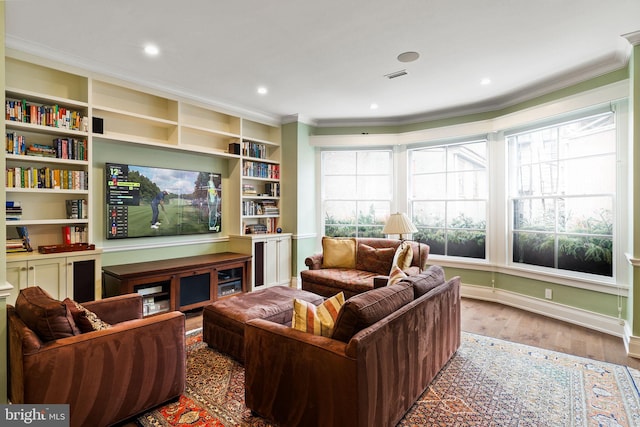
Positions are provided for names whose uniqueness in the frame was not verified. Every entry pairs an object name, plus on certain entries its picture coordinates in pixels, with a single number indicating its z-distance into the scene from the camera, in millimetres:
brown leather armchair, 1671
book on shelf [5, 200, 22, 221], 2920
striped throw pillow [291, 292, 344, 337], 1818
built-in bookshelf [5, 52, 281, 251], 2978
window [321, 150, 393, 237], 5457
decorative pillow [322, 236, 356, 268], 4520
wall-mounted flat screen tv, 3723
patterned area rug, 1999
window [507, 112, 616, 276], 3484
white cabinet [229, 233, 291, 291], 4732
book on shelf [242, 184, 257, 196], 4964
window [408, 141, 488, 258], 4750
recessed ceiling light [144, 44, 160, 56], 2979
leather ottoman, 2711
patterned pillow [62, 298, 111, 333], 1915
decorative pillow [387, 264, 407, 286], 2512
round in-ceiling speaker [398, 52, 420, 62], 3088
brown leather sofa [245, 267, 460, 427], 1553
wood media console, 3451
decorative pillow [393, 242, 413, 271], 3832
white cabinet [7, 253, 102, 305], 2791
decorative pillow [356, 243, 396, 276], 4261
